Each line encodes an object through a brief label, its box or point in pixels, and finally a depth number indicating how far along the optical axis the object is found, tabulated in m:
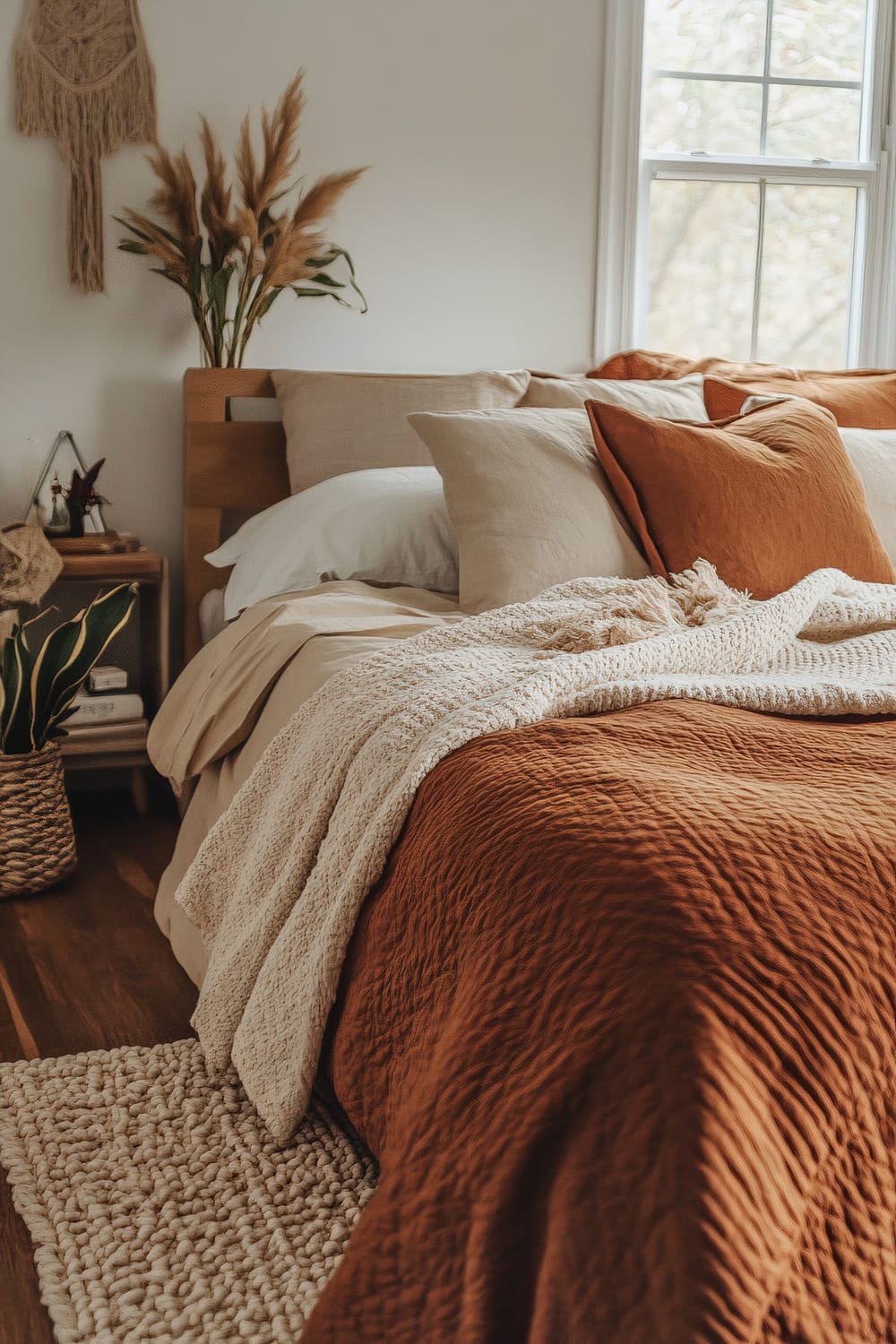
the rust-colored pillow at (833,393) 2.50
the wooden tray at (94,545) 2.66
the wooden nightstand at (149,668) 2.63
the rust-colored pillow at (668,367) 2.82
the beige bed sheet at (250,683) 1.77
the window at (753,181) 3.17
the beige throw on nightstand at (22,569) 2.51
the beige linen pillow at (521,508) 1.95
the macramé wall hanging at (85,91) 2.71
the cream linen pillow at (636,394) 2.48
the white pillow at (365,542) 2.22
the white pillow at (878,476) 2.19
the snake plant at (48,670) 2.23
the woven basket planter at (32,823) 2.26
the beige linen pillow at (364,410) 2.56
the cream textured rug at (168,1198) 1.19
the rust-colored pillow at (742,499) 1.88
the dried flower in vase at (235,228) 2.72
